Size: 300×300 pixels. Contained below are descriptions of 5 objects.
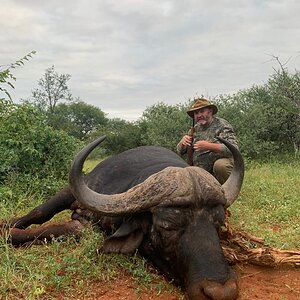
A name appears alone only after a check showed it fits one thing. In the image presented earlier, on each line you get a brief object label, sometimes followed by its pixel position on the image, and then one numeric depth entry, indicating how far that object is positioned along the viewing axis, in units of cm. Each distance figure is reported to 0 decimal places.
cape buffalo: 298
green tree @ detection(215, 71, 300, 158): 1362
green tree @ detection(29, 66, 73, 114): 2398
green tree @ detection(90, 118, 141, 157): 1700
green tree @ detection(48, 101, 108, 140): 3112
